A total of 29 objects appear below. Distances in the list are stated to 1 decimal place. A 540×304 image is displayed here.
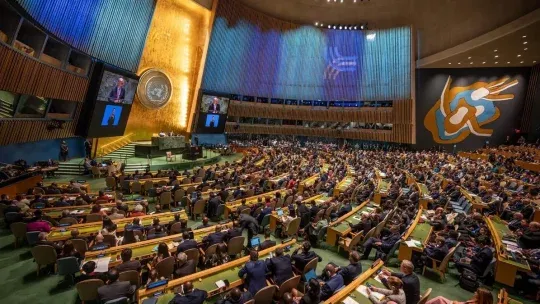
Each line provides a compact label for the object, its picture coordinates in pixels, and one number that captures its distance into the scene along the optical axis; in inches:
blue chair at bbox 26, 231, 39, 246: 242.4
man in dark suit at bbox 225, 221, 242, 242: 260.4
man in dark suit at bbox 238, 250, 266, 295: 183.5
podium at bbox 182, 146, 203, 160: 760.3
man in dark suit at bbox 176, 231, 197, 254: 222.5
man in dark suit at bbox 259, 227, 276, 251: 244.2
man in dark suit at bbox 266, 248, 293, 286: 200.1
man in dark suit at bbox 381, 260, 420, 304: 177.6
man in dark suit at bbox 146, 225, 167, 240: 252.1
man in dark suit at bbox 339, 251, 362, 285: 201.5
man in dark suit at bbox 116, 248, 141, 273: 187.6
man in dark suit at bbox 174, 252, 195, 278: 198.9
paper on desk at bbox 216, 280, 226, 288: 178.1
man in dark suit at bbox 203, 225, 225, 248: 249.8
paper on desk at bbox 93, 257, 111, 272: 190.2
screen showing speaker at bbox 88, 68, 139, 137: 605.6
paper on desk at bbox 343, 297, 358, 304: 165.5
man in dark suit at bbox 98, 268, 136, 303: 161.3
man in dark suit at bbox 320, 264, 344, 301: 177.2
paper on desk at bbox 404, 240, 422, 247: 264.1
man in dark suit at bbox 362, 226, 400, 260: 272.5
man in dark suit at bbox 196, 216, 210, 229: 280.1
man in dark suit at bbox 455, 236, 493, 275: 241.6
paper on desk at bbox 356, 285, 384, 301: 169.6
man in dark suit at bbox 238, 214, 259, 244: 307.3
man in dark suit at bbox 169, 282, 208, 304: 150.9
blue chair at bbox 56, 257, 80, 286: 199.9
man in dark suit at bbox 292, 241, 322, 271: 214.2
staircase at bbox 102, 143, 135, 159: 715.4
